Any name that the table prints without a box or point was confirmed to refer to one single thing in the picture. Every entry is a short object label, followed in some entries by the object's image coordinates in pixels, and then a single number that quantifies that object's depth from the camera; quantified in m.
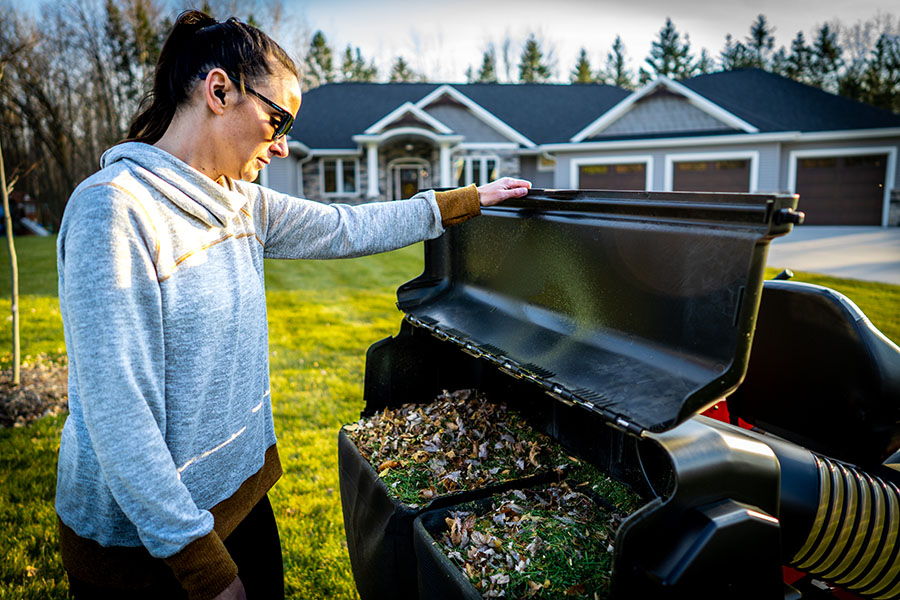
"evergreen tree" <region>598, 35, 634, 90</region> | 50.62
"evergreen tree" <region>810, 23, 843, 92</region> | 40.66
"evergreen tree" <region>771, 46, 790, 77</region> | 43.42
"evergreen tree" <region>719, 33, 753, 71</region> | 47.09
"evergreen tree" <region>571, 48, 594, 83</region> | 47.62
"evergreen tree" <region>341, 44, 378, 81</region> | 46.97
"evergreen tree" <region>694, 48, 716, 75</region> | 48.50
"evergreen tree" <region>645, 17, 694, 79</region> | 47.66
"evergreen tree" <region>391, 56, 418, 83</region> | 47.88
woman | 1.19
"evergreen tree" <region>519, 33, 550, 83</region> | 48.41
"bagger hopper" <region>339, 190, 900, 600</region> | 1.15
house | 18.98
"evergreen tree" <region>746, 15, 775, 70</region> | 46.75
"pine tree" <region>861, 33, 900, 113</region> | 32.62
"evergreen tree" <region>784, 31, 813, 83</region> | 41.78
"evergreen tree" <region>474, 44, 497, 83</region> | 48.34
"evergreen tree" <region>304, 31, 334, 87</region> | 44.99
